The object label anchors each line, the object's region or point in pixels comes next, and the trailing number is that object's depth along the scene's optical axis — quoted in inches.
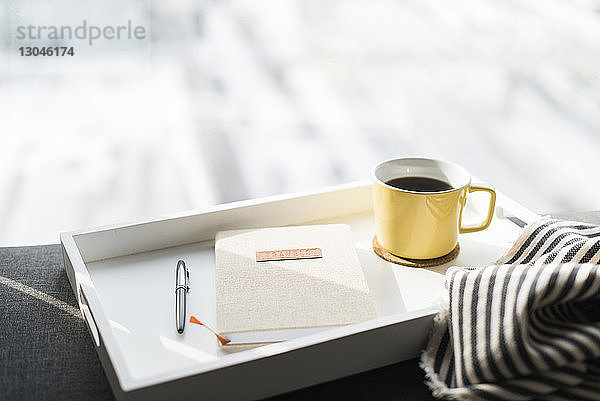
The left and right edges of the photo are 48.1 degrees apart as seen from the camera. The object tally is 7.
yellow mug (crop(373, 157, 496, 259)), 30.0
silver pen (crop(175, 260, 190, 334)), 26.3
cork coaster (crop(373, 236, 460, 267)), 30.9
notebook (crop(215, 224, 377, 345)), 25.7
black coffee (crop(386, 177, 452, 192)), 31.5
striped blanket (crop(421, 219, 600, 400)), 22.6
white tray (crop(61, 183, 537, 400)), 23.0
